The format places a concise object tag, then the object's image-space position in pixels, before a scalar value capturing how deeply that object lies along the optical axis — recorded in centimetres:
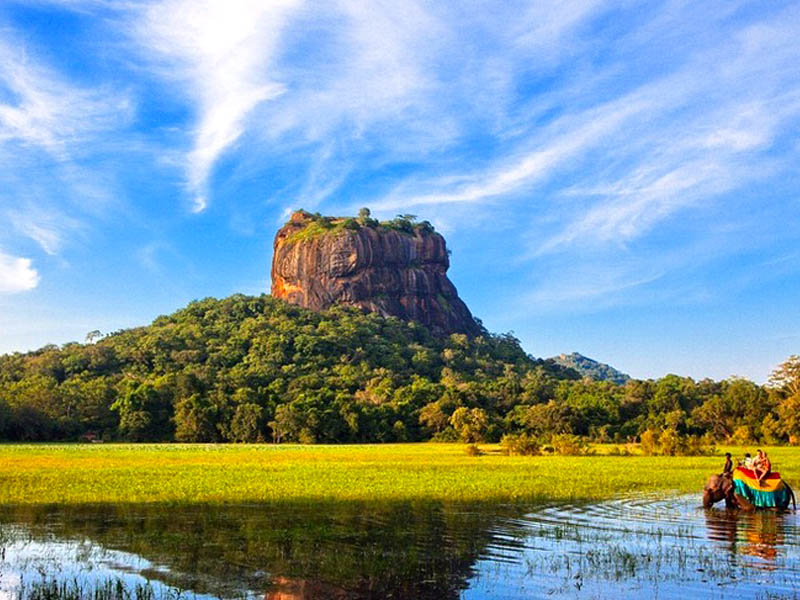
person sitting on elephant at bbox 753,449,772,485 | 2127
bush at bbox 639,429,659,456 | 5597
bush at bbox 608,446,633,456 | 5597
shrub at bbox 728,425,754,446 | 7188
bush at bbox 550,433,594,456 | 5488
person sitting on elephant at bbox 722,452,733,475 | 2248
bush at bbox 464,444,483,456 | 5395
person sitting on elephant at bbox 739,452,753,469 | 2267
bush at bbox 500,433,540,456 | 5597
